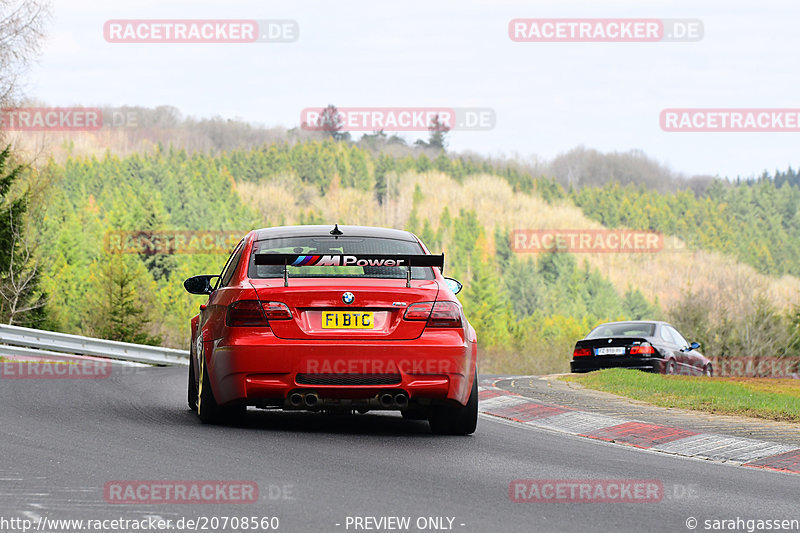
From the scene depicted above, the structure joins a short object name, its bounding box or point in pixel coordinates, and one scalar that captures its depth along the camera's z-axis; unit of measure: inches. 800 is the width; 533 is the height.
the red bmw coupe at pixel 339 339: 656.4
